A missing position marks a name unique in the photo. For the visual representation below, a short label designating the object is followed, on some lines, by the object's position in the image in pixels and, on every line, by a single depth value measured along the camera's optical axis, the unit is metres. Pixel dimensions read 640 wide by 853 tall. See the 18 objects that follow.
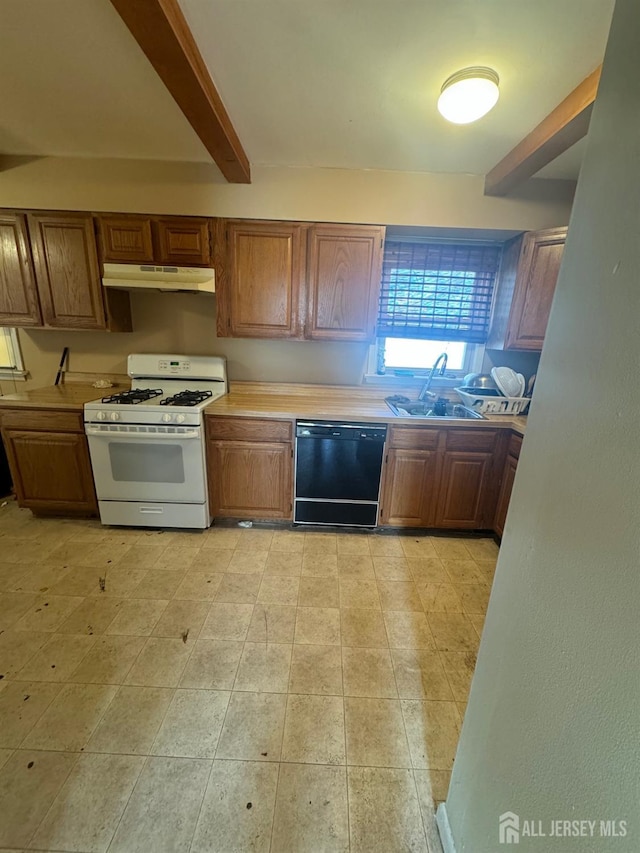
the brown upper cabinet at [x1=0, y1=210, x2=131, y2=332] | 2.34
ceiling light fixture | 1.42
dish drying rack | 2.48
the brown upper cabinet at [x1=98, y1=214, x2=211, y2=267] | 2.34
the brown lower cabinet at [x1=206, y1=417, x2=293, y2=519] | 2.36
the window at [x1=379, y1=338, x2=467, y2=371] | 2.91
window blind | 2.70
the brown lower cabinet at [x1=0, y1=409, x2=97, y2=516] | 2.33
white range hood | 2.29
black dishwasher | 2.32
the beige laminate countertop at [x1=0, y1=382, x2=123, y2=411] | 2.29
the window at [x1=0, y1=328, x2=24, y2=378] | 2.83
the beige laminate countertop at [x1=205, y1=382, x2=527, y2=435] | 2.30
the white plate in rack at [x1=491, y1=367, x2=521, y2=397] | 2.58
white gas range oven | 2.23
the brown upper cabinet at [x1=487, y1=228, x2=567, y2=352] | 2.29
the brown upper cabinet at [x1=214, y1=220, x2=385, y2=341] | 2.37
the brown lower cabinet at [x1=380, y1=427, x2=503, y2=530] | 2.35
